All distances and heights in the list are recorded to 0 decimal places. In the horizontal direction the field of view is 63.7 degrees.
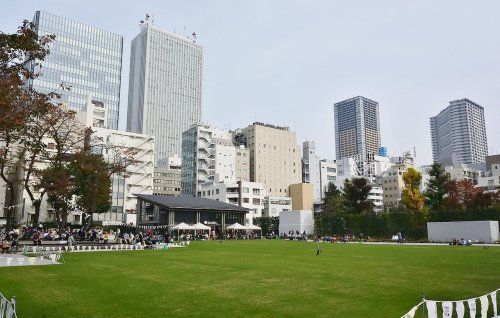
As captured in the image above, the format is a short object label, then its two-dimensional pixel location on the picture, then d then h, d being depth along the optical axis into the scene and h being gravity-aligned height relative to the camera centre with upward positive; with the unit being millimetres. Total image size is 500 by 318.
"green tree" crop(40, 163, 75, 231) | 42797 +4136
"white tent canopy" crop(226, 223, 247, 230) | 75438 -1331
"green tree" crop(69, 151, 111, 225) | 44450 +5305
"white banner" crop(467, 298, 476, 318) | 9371 -2015
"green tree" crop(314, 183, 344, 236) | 73312 +136
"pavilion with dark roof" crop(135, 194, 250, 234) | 73938 +1594
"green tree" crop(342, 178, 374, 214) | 76312 +4371
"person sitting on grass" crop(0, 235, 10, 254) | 31956 -2041
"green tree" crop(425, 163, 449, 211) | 66562 +5083
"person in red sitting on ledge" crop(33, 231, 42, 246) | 36406 -1704
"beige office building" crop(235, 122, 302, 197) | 148500 +23967
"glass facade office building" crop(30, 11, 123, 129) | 144750 +59103
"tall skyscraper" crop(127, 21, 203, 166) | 187625 +59656
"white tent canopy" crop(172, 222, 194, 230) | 65281 -990
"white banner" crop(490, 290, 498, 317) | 10105 -2010
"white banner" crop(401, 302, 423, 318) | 8578 -2014
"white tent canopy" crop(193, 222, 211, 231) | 66338 -1090
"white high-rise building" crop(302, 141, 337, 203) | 162375 +19364
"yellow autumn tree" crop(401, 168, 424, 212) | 65375 +4483
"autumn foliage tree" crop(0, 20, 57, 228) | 17781 +6880
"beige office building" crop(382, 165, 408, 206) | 149750 +13117
